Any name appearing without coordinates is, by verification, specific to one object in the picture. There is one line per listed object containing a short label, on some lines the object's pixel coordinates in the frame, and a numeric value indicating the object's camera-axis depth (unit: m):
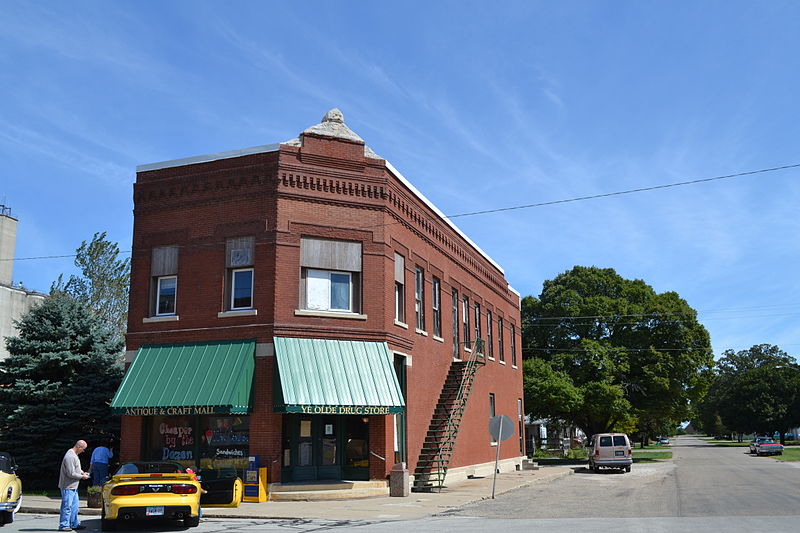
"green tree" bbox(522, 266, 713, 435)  49.91
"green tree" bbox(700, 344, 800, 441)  96.00
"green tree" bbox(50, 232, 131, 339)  48.00
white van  35.47
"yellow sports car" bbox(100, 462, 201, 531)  13.56
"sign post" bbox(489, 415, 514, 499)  21.15
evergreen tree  23.33
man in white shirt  14.01
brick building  20.03
